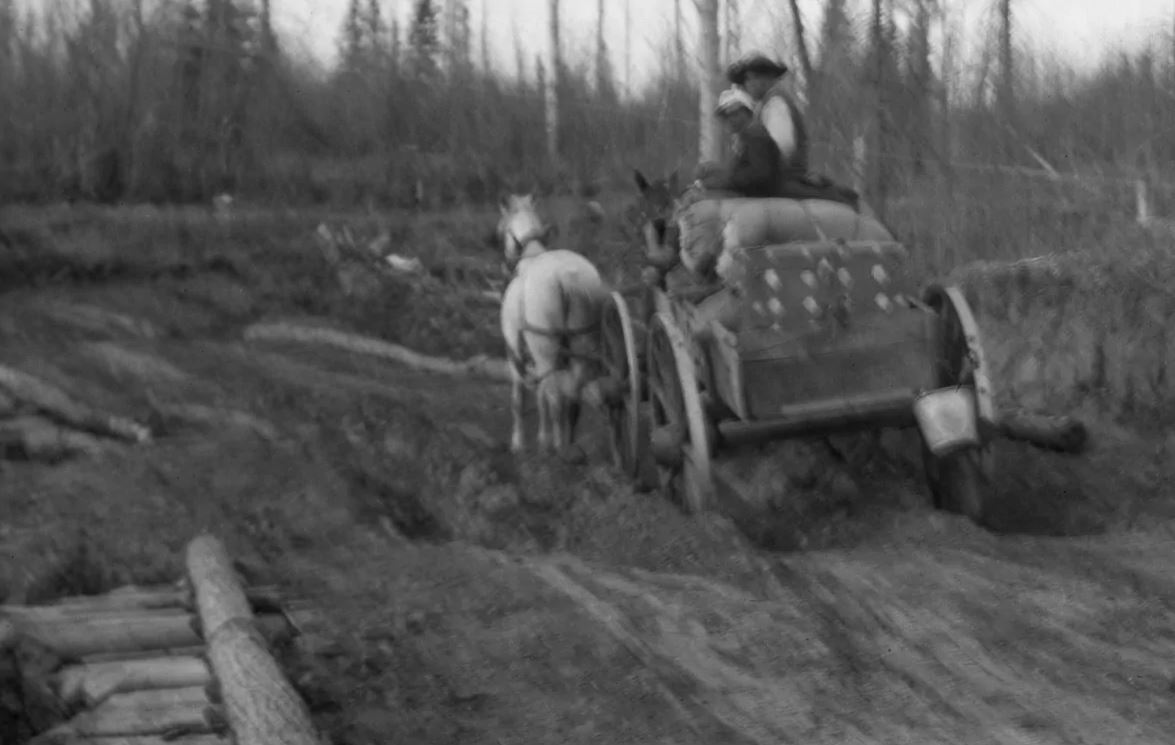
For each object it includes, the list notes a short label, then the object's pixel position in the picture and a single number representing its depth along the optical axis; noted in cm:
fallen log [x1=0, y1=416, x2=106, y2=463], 1124
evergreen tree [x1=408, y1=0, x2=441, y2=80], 4112
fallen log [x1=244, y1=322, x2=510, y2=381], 1505
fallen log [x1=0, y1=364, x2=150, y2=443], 1182
